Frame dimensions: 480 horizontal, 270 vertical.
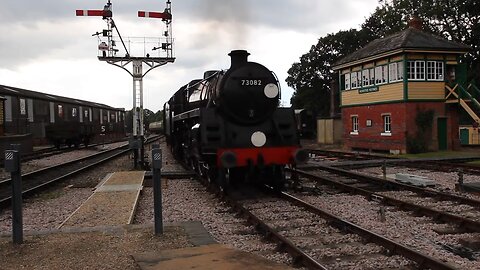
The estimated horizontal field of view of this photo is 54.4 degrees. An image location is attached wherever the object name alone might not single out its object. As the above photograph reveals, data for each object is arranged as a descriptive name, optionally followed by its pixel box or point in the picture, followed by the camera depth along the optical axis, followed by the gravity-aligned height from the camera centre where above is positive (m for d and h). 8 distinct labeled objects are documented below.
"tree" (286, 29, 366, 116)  54.21 +7.20
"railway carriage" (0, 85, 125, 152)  25.89 +0.95
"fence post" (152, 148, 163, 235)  6.32 -0.74
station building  22.98 +1.81
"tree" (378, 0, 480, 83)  38.06 +8.87
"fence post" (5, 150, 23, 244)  6.09 -0.77
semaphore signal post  18.19 +3.28
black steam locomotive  9.87 +0.03
